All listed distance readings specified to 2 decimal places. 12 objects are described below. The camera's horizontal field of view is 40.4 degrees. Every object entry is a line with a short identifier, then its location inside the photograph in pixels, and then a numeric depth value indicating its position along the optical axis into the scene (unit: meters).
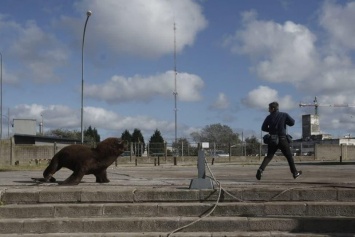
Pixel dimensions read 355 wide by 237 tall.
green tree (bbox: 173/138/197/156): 42.94
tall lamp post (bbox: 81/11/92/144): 29.83
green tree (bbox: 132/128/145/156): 41.94
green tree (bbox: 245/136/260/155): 45.44
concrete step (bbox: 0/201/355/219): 7.80
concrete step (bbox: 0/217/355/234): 7.55
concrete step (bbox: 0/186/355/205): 8.12
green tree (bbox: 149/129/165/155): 42.94
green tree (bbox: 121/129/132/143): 95.38
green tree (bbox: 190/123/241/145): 79.46
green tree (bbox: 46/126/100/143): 110.56
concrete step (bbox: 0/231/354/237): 7.37
